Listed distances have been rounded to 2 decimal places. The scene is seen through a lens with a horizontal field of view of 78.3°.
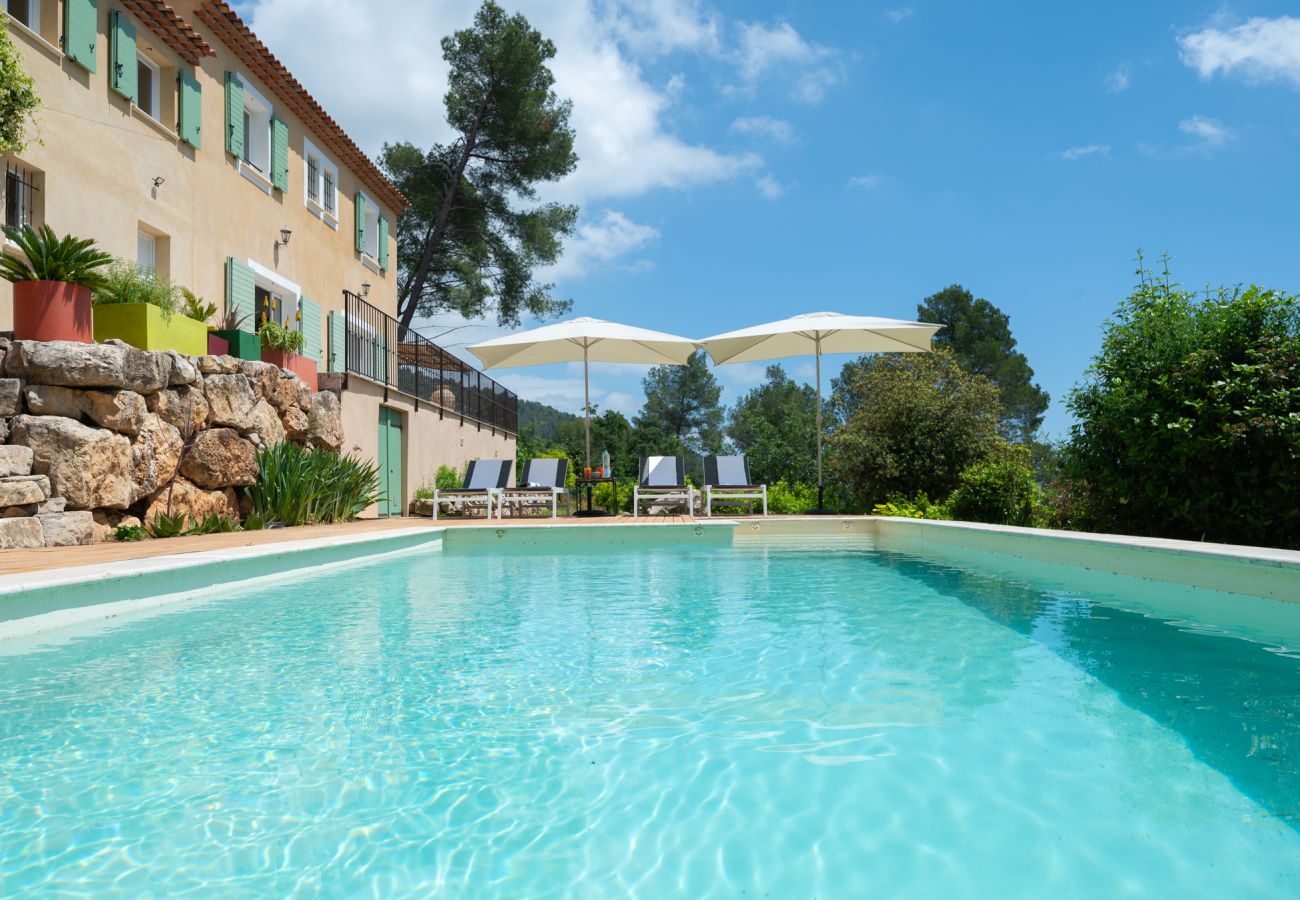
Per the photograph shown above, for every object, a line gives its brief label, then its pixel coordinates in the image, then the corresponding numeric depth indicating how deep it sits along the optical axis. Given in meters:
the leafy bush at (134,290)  8.42
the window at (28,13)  8.90
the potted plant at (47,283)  7.37
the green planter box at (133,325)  8.31
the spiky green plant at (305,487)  9.96
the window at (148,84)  11.13
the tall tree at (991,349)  37.94
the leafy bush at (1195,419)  6.60
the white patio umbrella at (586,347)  13.27
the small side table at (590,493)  13.07
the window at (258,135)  13.48
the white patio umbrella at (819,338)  12.91
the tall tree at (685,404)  54.56
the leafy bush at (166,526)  8.28
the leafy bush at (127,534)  7.82
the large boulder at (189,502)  8.61
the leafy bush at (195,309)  9.88
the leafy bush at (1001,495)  10.05
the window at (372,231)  18.25
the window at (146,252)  10.73
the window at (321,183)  15.31
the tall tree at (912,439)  12.24
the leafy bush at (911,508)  11.54
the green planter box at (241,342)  10.34
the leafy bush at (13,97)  7.18
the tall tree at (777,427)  16.80
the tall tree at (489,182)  23.02
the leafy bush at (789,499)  14.02
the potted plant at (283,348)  11.13
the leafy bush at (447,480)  16.31
